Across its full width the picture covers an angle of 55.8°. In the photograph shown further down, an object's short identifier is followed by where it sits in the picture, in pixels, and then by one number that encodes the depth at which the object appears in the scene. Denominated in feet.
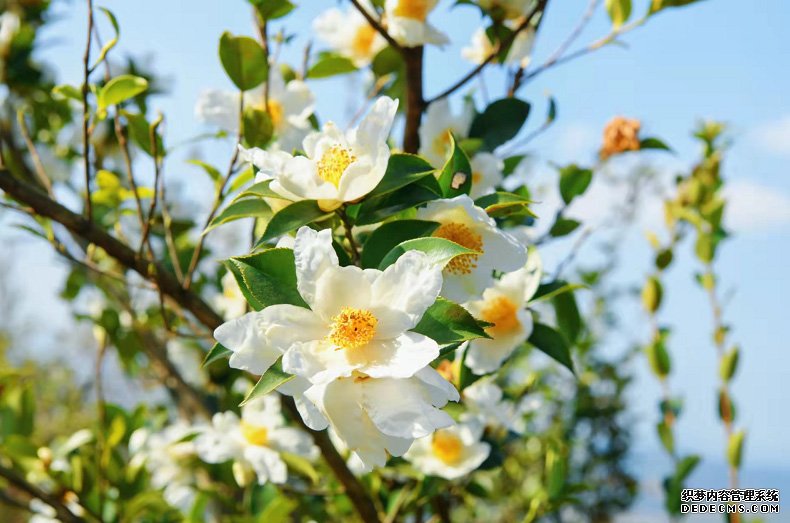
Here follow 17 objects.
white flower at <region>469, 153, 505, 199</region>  2.90
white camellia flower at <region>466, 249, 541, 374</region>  2.66
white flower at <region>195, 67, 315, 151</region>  3.21
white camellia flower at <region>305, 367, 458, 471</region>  1.64
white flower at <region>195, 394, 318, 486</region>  3.70
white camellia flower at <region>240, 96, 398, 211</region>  1.96
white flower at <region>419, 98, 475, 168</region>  3.22
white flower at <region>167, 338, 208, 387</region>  5.65
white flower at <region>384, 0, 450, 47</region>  3.12
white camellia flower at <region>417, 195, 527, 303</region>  2.03
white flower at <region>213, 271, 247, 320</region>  3.79
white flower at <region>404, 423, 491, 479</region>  3.64
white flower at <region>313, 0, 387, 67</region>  3.70
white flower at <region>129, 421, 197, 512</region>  4.48
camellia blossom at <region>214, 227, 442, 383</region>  1.70
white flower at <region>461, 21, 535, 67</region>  3.50
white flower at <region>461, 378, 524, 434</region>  3.71
